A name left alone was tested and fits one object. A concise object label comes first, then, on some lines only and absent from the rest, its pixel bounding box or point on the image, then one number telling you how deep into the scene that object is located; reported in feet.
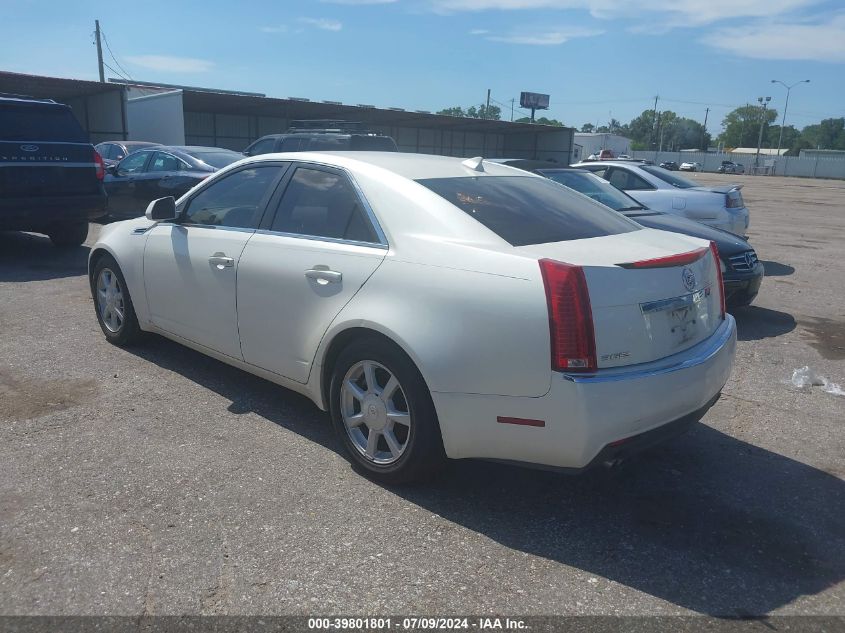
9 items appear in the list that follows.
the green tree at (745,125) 466.70
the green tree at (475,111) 333.58
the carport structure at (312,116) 77.20
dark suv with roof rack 43.24
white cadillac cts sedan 9.84
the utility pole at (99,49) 154.61
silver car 34.24
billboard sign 263.27
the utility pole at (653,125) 477.44
